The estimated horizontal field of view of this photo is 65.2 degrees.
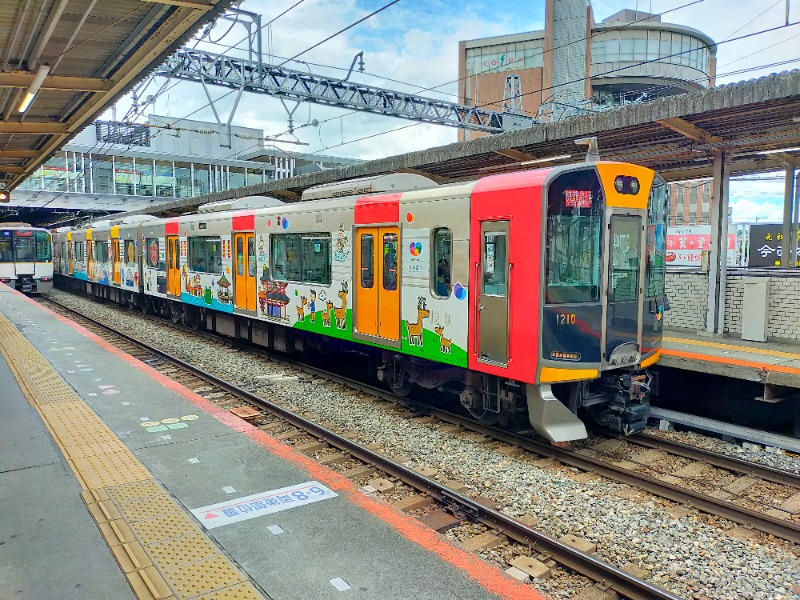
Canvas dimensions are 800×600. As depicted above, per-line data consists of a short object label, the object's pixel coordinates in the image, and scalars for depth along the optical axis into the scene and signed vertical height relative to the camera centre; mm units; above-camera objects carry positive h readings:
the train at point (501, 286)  6484 -422
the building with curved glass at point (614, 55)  54375 +17758
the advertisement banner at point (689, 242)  21812 +324
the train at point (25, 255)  26141 -226
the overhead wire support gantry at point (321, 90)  19188 +5788
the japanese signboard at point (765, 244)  18938 +224
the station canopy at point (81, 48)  6309 +2367
